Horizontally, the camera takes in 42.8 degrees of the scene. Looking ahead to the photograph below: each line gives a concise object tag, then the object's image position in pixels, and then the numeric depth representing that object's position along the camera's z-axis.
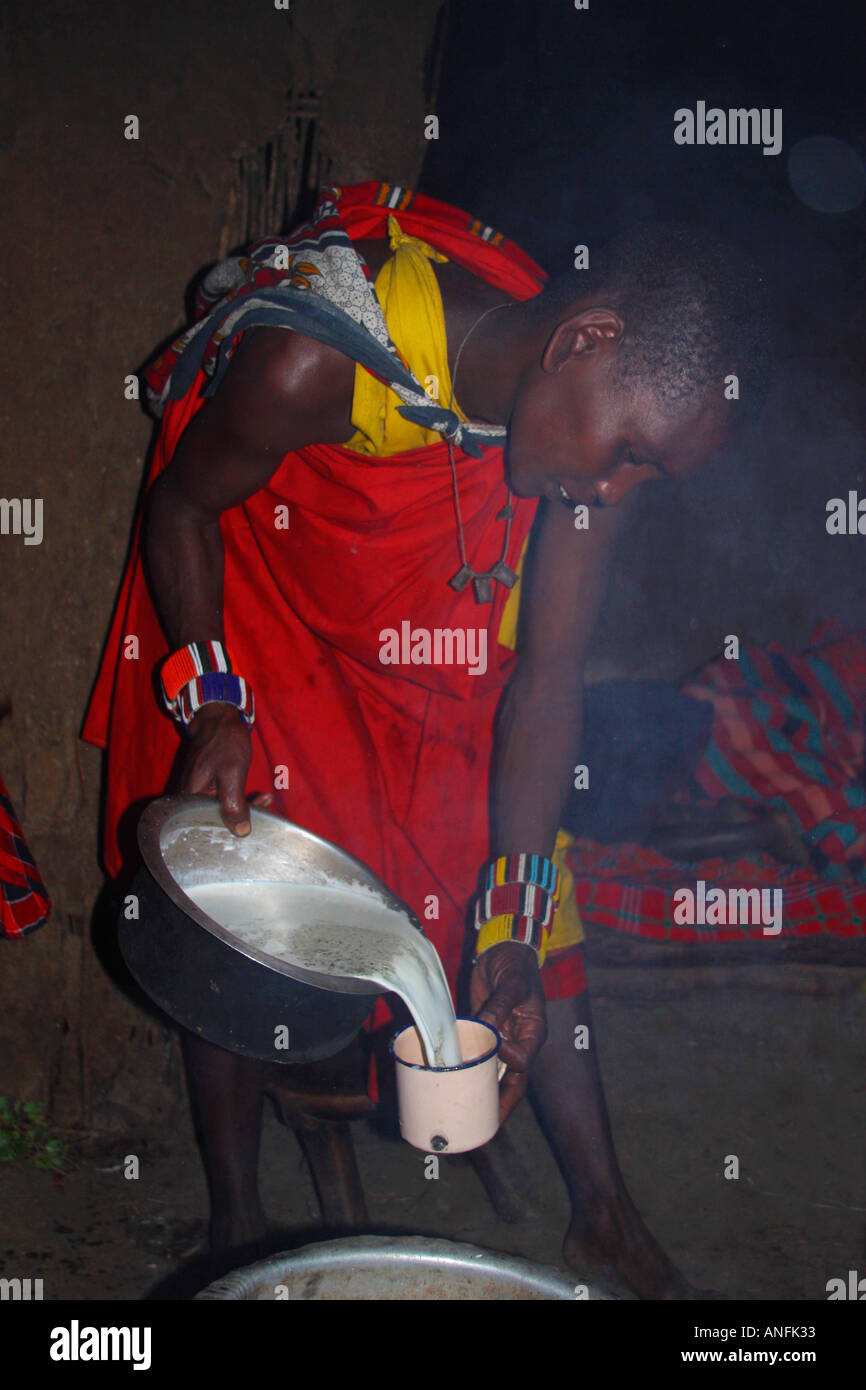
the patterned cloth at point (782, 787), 2.80
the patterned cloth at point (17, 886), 1.96
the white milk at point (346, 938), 1.25
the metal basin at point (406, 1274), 0.99
